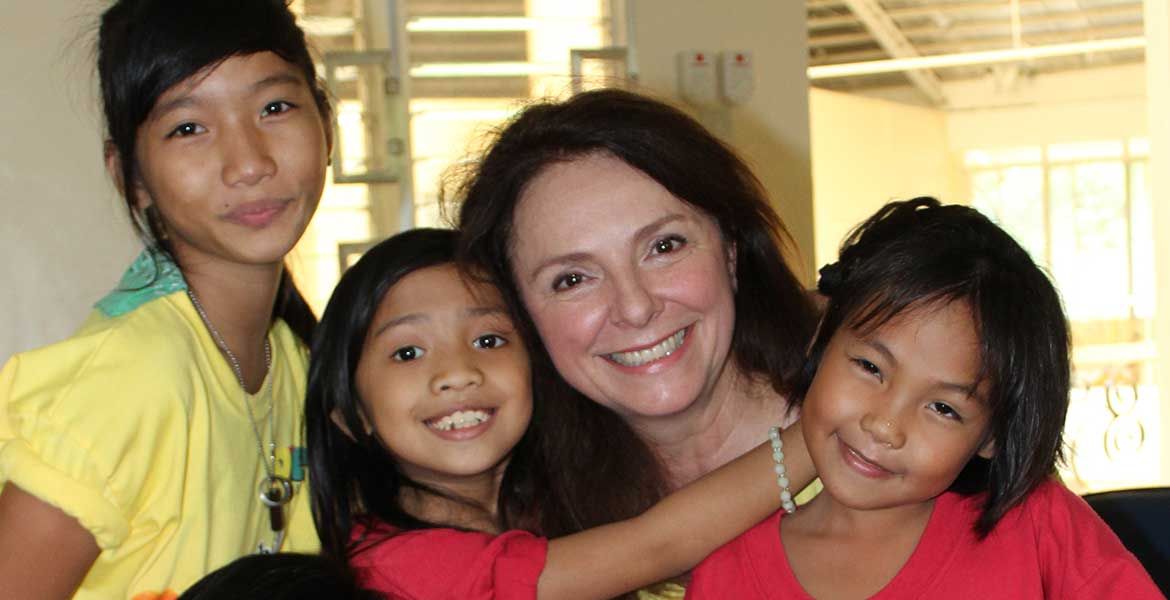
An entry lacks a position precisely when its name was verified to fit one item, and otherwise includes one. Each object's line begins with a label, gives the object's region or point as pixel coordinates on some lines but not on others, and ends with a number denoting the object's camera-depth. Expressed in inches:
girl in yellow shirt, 57.9
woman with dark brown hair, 62.6
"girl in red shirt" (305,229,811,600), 58.6
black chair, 65.9
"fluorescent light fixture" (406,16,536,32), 150.9
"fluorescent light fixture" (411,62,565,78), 150.6
